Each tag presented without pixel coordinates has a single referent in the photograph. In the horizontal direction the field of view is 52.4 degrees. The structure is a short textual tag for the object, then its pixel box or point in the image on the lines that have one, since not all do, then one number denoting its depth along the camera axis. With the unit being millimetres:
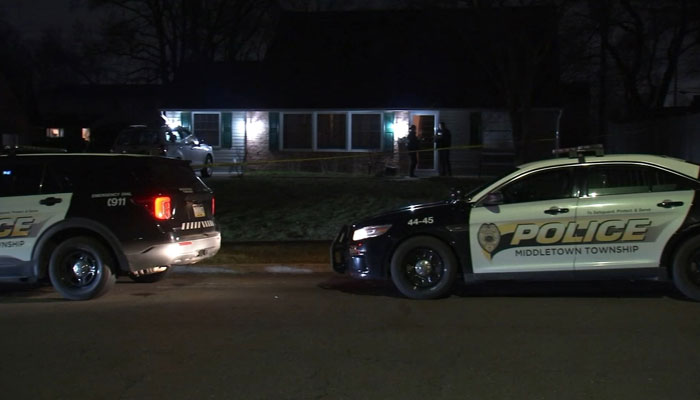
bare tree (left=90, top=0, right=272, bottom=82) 38531
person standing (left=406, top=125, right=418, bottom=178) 21047
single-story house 23141
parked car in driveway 20062
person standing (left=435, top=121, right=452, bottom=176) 21156
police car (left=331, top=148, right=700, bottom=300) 7746
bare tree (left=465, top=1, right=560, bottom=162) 17797
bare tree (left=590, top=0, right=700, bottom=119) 25969
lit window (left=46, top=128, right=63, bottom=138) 56159
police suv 8273
